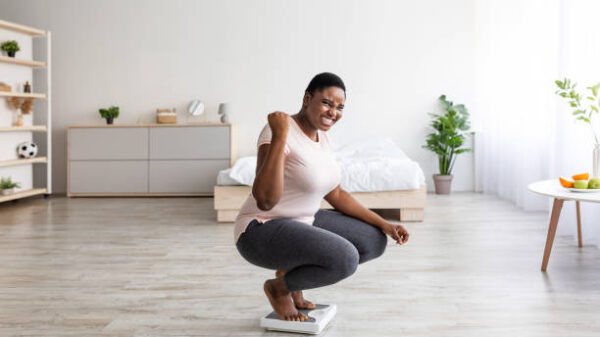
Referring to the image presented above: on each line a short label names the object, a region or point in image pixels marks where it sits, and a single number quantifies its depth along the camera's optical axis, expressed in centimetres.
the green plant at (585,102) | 314
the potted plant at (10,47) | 571
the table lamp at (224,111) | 648
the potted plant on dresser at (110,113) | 654
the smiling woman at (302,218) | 193
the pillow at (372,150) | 585
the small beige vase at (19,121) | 593
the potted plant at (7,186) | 561
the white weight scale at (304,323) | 215
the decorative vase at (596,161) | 302
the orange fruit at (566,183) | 291
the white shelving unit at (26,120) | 574
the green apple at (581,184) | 283
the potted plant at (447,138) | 622
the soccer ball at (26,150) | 597
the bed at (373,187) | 460
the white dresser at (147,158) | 634
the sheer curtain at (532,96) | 375
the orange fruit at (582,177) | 292
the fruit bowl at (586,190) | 279
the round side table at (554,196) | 268
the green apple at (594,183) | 283
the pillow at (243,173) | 459
